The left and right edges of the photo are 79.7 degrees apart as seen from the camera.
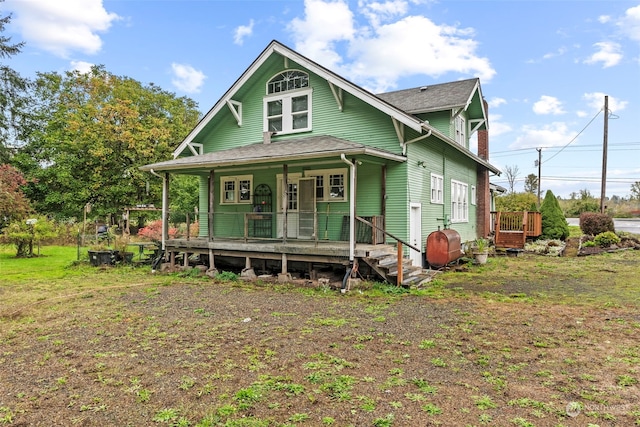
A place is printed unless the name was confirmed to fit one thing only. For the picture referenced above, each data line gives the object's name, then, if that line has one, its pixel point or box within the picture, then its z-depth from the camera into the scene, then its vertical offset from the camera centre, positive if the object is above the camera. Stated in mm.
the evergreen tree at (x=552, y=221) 20984 -413
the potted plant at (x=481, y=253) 14023 -1480
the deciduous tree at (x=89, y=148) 25906 +4528
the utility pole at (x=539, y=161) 40481 +5674
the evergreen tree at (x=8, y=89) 22078 +7388
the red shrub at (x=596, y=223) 20172 -515
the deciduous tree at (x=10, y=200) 16672 +549
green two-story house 11039 +1540
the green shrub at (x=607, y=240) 18031 -1247
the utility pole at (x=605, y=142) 25219 +4793
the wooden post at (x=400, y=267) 9453 -1347
